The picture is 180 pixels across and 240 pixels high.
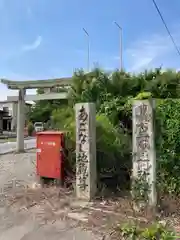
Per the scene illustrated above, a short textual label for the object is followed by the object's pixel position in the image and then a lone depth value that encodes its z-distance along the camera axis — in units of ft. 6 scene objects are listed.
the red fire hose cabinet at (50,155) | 14.55
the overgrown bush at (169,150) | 11.72
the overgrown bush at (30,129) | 83.23
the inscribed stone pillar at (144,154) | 11.01
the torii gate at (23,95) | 35.37
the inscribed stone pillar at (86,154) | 12.84
